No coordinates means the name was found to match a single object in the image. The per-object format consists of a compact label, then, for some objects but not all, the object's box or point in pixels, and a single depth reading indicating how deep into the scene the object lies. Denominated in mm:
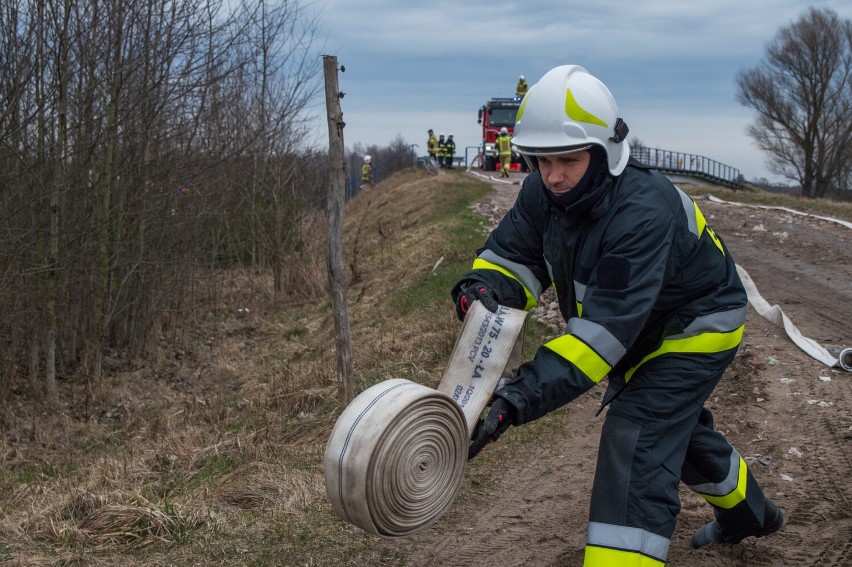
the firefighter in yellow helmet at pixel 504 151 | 31641
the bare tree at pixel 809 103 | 45781
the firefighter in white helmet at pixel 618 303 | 3021
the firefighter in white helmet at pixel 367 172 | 41125
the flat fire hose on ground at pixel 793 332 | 6871
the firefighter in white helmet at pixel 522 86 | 32072
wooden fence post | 7898
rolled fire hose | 3189
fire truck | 35625
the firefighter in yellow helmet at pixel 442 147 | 36375
